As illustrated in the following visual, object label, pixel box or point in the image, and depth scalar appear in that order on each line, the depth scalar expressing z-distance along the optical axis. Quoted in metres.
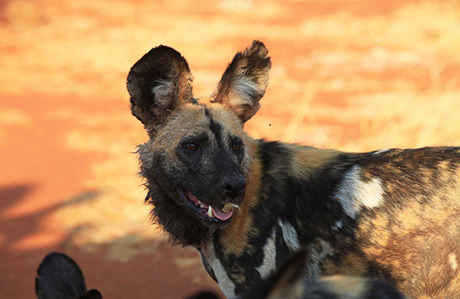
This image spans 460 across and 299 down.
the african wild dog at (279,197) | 4.49
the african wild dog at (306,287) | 4.04
